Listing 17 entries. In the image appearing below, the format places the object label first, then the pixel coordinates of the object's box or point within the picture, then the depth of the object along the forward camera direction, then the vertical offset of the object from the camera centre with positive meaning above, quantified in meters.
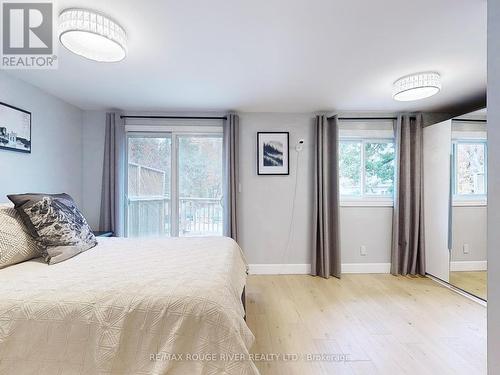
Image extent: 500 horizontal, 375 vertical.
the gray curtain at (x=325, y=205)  3.32 -0.24
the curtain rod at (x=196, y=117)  3.36 +0.96
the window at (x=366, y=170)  3.53 +0.26
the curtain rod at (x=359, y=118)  3.46 +0.99
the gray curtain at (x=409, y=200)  3.32 -0.17
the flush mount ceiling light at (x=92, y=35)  1.40 +0.92
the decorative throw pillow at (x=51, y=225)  1.66 -0.28
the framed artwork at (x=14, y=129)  2.17 +0.54
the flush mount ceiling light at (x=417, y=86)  2.21 +0.95
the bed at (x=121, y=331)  1.08 -0.65
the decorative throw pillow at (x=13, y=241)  1.53 -0.36
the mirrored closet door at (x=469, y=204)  2.57 -0.18
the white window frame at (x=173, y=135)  3.34 +0.72
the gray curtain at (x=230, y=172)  3.28 +0.20
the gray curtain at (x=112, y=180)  3.18 +0.08
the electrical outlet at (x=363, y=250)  3.50 -0.90
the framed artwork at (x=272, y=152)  3.43 +0.49
